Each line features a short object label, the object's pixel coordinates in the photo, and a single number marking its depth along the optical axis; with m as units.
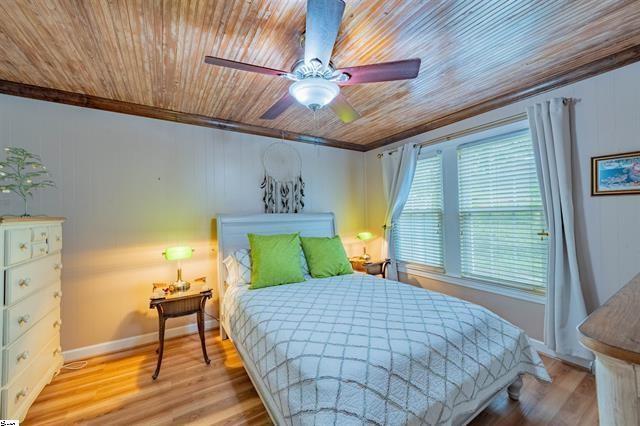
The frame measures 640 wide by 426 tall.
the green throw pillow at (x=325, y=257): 2.97
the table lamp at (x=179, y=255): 2.58
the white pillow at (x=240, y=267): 2.75
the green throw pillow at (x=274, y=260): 2.62
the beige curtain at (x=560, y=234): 2.22
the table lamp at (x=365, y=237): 3.97
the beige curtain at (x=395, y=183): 3.62
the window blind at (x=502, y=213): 2.57
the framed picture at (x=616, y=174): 2.00
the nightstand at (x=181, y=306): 2.27
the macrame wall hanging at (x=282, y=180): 3.62
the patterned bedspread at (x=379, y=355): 1.18
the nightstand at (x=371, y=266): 3.66
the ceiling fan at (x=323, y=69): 1.35
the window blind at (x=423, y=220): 3.45
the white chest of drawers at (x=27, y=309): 1.58
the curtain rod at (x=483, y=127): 2.52
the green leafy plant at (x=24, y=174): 1.93
